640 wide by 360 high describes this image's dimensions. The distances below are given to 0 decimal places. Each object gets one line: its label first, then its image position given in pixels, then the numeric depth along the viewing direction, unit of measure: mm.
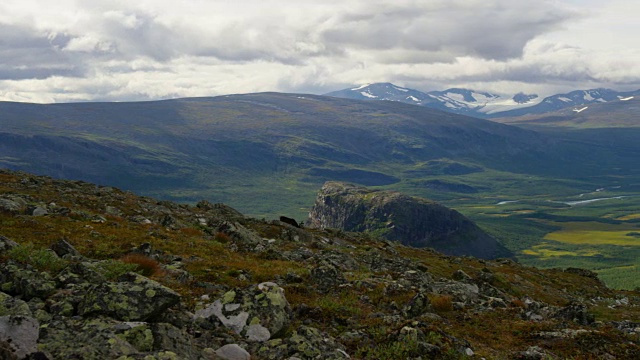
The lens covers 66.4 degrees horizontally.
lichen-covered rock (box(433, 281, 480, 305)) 31641
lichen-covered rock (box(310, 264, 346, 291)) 27469
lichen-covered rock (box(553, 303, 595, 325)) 28750
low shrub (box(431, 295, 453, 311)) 26562
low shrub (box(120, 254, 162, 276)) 23500
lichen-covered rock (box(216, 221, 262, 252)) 39344
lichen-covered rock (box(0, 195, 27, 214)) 35344
